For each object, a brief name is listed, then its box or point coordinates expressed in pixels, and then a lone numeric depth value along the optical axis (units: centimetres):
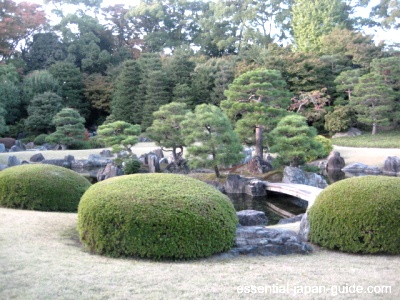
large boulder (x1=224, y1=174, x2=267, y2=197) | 1216
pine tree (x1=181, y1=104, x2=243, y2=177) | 1259
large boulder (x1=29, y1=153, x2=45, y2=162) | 1705
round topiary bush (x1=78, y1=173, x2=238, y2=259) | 395
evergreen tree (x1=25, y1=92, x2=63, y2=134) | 2483
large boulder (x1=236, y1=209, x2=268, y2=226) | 672
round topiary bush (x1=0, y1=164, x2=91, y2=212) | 628
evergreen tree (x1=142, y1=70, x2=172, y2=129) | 2586
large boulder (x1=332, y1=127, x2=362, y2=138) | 2406
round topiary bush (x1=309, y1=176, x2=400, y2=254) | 433
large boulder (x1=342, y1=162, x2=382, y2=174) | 1608
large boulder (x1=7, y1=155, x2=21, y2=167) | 1602
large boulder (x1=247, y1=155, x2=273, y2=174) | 1456
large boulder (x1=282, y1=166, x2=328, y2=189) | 1247
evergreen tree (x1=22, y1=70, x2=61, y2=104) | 2648
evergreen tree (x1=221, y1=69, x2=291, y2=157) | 1445
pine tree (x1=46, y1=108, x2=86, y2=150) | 2189
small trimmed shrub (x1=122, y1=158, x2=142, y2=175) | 1523
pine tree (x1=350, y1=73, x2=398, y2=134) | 2255
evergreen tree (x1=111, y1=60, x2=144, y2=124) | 2680
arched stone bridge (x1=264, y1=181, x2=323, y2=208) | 987
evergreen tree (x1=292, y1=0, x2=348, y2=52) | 3100
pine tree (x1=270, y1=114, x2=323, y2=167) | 1295
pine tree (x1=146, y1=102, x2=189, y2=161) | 1562
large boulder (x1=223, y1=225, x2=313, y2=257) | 437
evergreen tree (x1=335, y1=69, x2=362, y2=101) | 2440
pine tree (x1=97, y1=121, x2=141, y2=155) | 1622
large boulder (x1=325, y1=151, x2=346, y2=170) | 1717
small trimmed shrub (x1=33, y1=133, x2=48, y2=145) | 2392
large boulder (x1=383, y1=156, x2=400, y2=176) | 1541
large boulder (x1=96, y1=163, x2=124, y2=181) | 1440
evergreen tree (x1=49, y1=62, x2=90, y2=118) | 2855
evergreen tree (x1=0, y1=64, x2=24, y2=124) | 2469
